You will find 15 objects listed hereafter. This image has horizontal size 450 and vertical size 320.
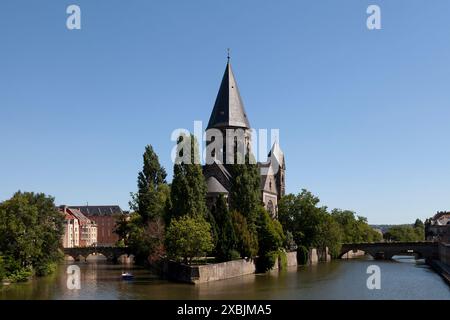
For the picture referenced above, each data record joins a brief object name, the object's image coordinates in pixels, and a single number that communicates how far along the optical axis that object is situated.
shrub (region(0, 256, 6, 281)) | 49.28
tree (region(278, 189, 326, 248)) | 86.56
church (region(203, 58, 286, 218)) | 87.50
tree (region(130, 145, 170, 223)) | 79.00
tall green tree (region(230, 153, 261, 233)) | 65.88
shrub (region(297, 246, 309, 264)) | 82.00
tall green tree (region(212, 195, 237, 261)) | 58.88
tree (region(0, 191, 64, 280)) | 57.25
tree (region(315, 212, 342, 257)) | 87.88
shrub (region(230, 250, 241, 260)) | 59.06
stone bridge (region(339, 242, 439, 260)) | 92.88
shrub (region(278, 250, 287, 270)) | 70.88
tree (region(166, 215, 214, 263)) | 53.34
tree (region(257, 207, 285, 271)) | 65.25
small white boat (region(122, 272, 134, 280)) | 57.82
